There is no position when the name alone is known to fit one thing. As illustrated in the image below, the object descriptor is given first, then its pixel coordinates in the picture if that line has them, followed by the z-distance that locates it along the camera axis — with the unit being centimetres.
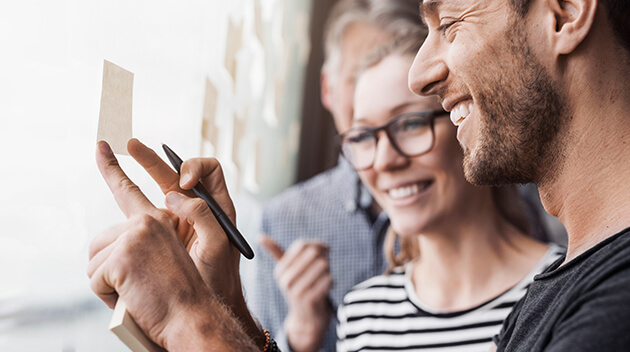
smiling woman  129
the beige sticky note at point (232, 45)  127
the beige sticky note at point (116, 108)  68
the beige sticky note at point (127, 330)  63
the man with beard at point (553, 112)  77
